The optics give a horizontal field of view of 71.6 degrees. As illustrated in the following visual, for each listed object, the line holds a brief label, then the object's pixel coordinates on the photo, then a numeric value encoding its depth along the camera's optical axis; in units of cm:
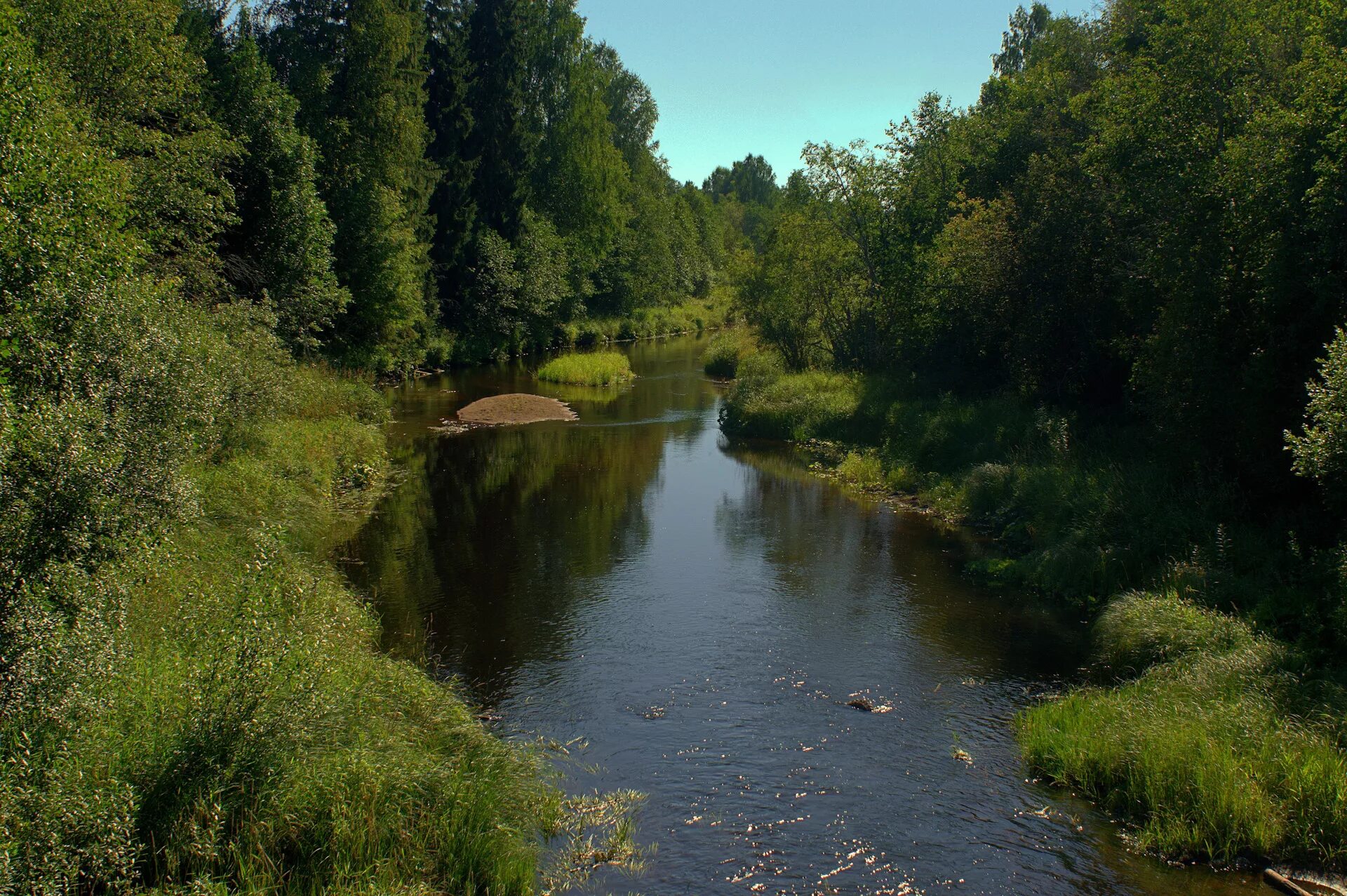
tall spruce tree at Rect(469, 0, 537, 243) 5431
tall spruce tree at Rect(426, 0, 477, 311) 5122
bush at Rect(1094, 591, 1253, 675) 1278
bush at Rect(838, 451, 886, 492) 2644
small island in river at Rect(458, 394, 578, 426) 3581
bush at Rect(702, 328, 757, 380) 4944
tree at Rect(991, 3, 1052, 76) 5094
